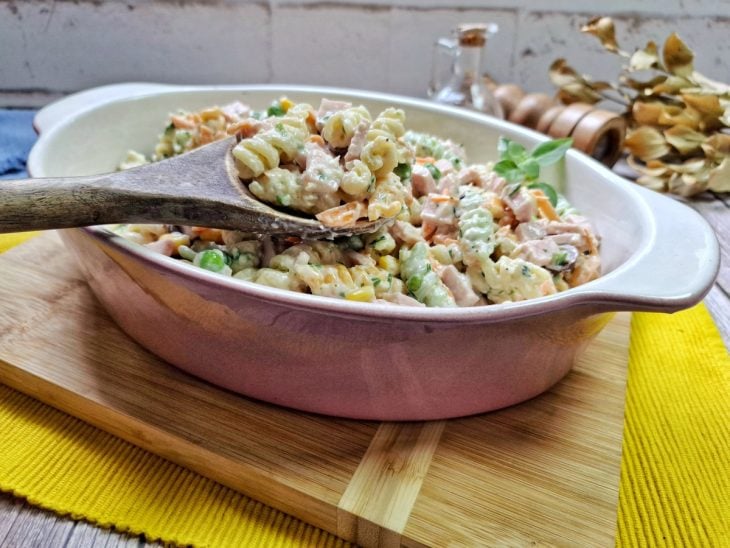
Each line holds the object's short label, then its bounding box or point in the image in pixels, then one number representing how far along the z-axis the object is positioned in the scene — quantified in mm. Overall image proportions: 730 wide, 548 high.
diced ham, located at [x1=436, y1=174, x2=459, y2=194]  274
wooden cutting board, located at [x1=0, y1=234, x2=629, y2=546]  173
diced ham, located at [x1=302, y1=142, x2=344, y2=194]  225
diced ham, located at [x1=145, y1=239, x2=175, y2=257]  234
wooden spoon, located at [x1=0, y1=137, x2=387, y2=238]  189
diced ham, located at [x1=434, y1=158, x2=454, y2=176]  287
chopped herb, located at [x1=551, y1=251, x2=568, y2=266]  250
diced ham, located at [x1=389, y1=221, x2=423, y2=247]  247
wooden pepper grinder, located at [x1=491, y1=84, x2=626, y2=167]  390
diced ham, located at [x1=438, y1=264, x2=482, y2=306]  235
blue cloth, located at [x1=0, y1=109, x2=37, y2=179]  416
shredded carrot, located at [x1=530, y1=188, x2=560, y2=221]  273
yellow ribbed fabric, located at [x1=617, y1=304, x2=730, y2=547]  186
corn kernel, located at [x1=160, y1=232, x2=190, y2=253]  238
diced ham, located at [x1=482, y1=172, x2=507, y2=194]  284
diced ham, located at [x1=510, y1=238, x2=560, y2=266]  249
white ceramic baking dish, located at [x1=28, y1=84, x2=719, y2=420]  172
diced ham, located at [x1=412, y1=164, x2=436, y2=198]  272
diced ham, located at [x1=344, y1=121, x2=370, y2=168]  233
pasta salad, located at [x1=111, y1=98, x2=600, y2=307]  224
